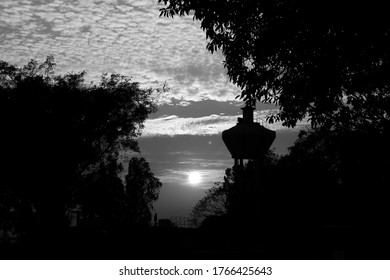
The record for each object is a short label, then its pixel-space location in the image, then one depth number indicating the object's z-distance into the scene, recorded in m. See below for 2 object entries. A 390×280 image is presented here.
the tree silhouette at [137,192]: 63.75
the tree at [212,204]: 83.06
